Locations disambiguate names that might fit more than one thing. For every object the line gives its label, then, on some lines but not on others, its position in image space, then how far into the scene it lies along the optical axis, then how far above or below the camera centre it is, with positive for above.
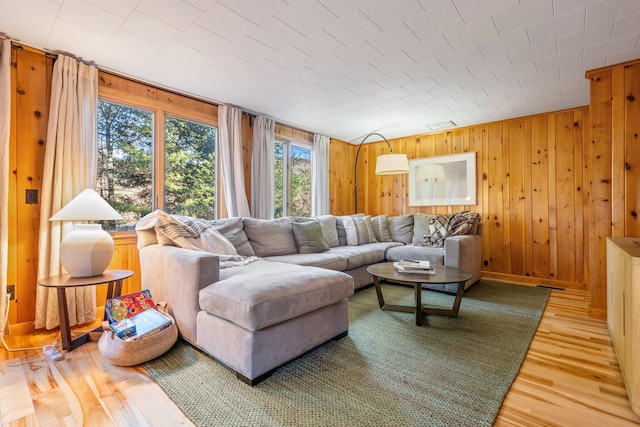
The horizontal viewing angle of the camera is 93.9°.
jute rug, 1.35 -0.92
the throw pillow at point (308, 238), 3.39 -0.30
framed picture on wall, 4.42 +0.47
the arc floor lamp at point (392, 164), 3.76 +0.59
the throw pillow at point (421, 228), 4.18 -0.25
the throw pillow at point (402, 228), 4.43 -0.26
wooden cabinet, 1.35 -0.53
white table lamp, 2.06 -0.18
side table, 1.95 -0.46
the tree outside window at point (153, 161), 2.82 +0.54
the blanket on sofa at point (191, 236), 2.32 -0.18
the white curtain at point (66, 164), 2.33 +0.41
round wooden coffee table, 2.39 -0.55
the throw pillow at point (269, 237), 3.17 -0.27
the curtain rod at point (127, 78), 2.28 +1.29
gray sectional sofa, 1.63 -0.47
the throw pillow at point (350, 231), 4.07 -0.27
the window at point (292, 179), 4.44 +0.52
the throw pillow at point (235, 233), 2.94 -0.21
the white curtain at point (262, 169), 3.82 +0.57
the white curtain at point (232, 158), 3.49 +0.65
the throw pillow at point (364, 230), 4.15 -0.27
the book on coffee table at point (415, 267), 2.57 -0.50
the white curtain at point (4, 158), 2.14 +0.41
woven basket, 1.75 -0.80
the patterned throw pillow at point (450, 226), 3.77 -0.21
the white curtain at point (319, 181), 4.80 +0.50
